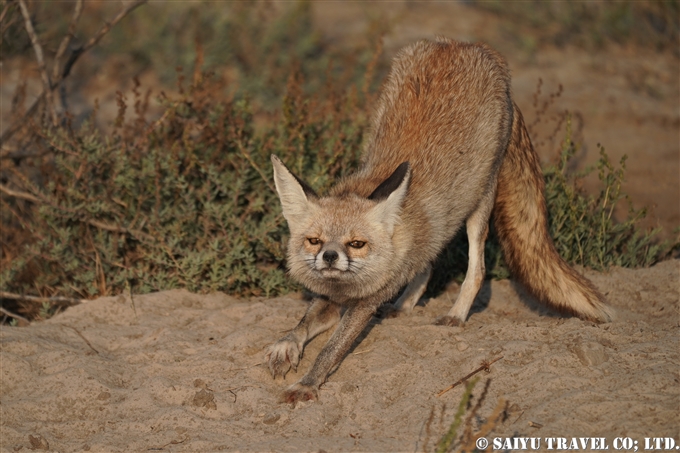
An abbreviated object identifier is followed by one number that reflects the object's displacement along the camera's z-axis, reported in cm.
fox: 933
